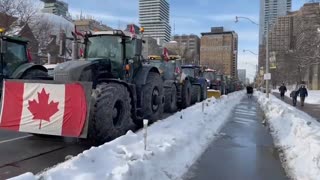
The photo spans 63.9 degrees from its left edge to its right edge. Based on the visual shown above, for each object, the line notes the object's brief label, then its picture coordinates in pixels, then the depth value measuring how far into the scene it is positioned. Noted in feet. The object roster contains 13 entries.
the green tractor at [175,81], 37.11
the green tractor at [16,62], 28.15
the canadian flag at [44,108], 18.65
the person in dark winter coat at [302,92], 61.68
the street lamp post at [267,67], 71.63
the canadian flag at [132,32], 24.66
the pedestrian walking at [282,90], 88.46
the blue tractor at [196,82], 51.22
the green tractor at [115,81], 19.86
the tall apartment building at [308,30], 74.70
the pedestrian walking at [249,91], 104.67
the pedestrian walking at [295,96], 64.47
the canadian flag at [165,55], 42.96
